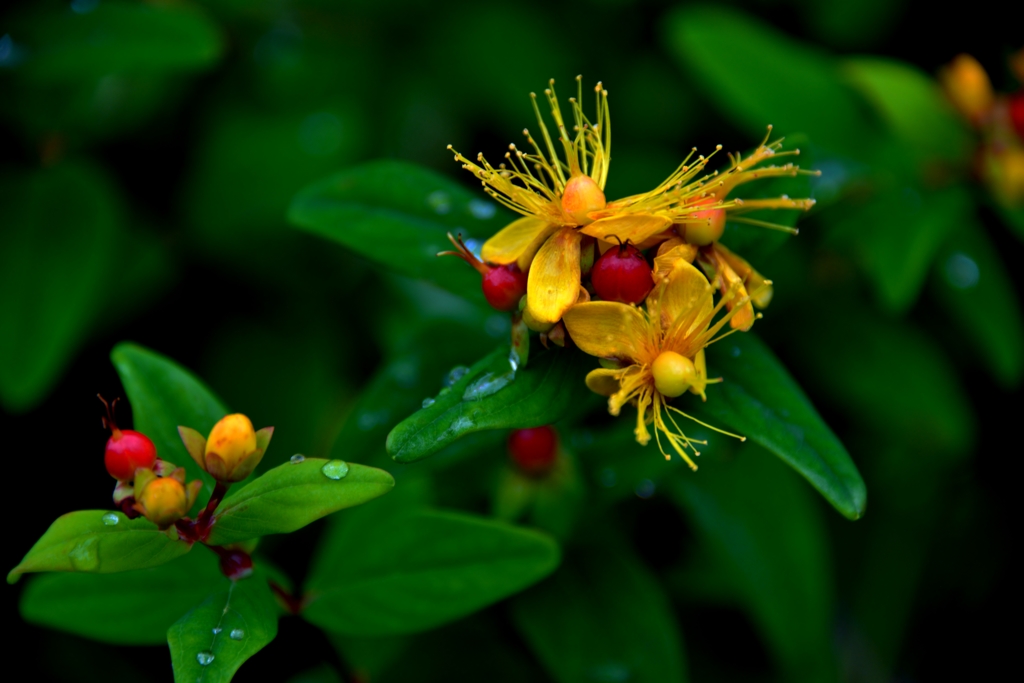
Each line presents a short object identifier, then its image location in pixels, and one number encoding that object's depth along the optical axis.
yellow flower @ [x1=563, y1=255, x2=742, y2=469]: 0.59
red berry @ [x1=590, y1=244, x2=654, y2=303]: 0.60
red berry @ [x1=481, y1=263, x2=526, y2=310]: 0.60
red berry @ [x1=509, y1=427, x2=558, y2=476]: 0.63
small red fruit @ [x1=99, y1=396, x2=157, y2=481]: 0.59
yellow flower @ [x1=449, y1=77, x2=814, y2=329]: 0.60
